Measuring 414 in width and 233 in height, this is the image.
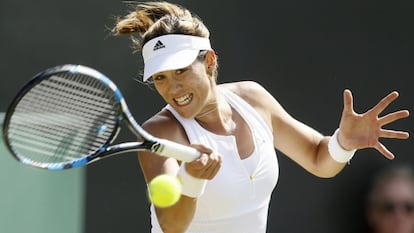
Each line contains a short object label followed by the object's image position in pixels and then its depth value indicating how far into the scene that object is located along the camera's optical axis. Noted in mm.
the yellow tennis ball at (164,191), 11242
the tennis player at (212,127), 11616
